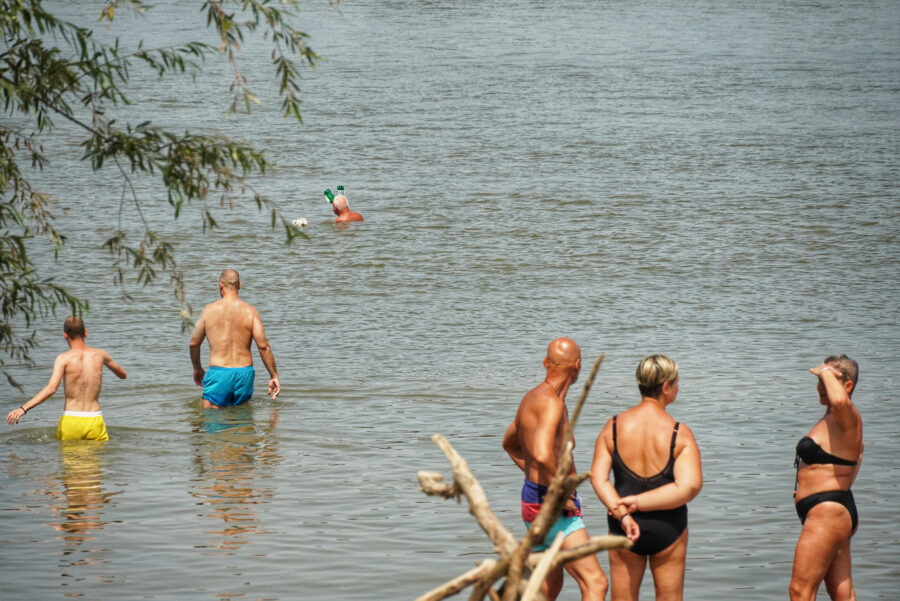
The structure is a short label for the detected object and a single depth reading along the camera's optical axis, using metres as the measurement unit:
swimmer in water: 50.16
